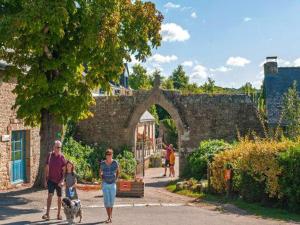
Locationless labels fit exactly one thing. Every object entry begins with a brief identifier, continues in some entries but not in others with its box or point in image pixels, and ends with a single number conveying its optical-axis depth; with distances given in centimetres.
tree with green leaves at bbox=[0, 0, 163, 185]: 1307
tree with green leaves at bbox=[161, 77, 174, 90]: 5575
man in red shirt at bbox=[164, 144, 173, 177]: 2616
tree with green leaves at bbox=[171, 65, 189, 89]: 6650
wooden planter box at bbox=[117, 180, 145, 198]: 1561
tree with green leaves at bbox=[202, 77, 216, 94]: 4778
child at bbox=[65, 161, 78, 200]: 1073
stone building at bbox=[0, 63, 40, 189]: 1773
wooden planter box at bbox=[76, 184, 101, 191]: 1721
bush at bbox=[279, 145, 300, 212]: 1295
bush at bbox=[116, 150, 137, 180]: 2344
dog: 1035
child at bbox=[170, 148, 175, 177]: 2598
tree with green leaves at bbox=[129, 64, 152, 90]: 5828
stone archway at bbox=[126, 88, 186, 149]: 2405
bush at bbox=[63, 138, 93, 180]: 2086
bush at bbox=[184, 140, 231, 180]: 1944
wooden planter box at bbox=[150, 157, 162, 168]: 3356
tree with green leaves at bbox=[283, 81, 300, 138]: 2239
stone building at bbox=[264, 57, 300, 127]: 2520
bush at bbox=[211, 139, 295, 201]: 1359
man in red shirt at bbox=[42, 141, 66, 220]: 1116
